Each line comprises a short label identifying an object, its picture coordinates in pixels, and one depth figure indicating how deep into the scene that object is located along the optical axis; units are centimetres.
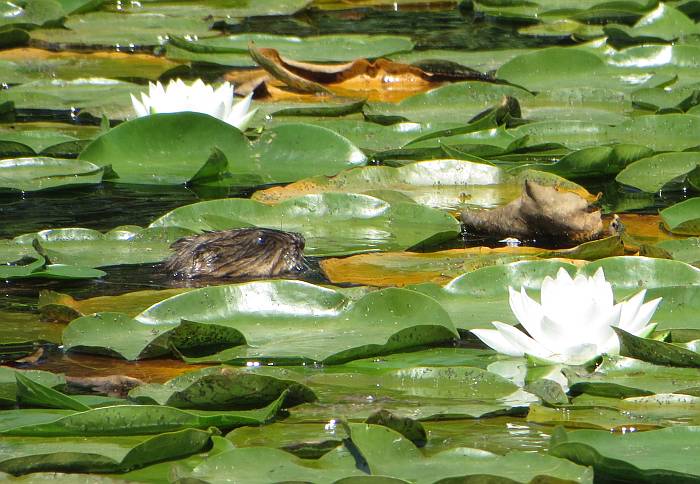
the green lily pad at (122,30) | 1265
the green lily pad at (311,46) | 1151
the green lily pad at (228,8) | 1436
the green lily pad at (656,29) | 1200
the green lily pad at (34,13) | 1351
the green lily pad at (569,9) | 1362
